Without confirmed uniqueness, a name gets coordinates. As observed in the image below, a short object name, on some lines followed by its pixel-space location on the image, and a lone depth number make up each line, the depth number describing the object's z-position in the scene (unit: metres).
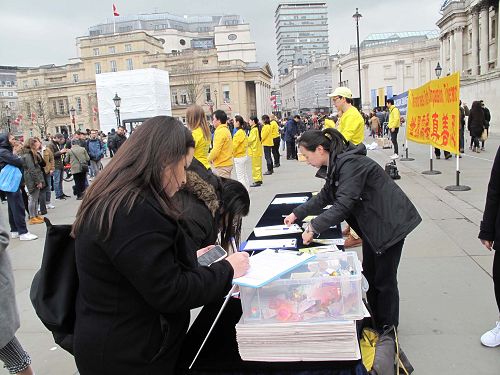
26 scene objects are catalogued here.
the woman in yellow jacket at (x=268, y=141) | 15.34
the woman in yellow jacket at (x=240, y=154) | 10.79
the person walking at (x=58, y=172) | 13.38
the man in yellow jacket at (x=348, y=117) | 6.58
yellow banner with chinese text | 9.45
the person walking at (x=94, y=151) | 15.14
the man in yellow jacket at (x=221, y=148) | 8.88
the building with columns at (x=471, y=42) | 35.59
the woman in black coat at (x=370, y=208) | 3.26
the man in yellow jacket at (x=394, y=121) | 15.70
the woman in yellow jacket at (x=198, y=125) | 7.31
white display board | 45.19
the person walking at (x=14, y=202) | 8.03
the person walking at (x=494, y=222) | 3.25
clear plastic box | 2.06
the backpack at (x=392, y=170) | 11.02
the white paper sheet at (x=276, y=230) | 3.88
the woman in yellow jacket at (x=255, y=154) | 12.48
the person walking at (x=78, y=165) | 12.48
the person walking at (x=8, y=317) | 2.68
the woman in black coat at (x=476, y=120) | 15.80
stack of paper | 1.96
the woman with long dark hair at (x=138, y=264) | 1.61
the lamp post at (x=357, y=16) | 31.38
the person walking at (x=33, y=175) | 9.38
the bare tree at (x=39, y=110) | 86.19
